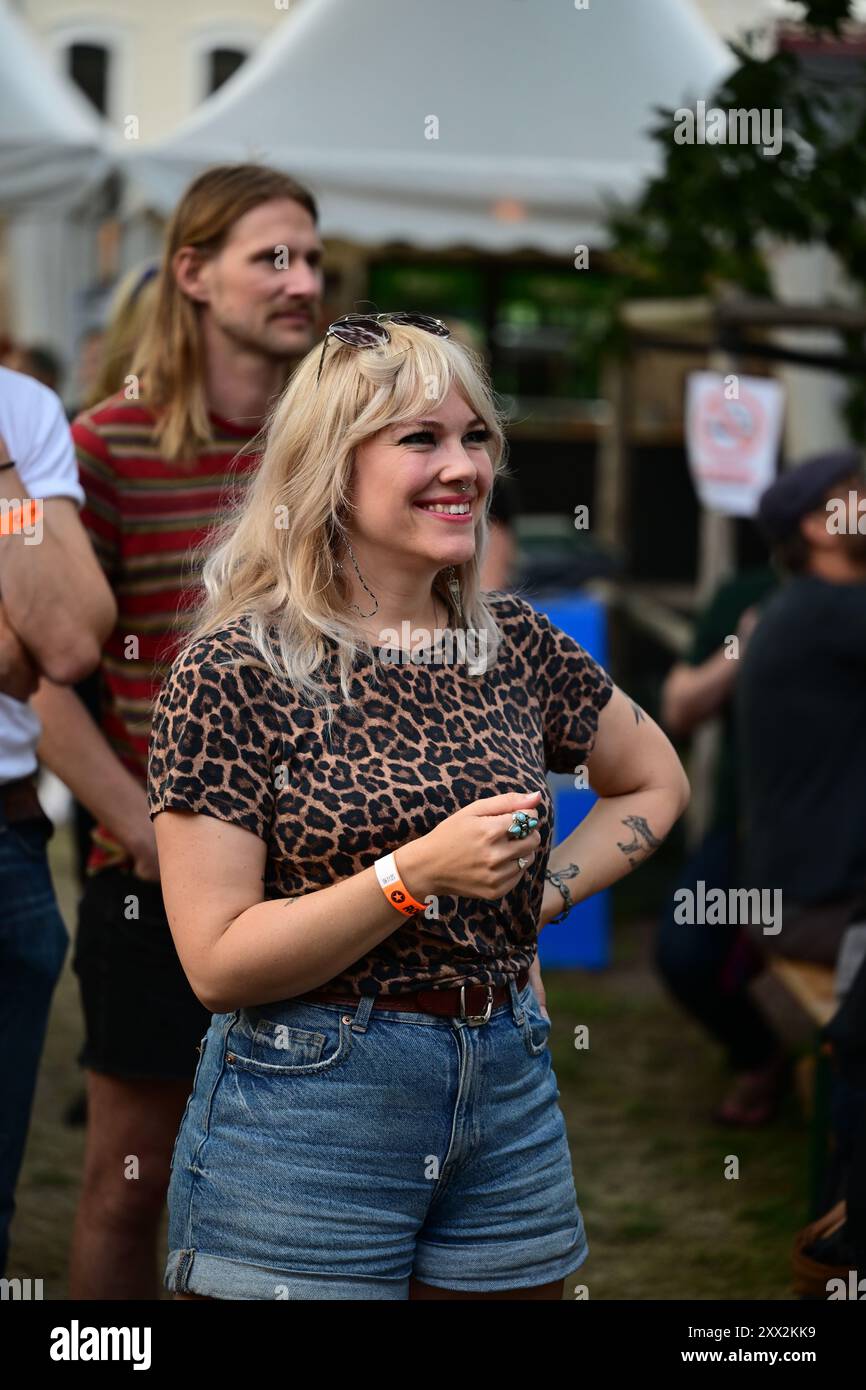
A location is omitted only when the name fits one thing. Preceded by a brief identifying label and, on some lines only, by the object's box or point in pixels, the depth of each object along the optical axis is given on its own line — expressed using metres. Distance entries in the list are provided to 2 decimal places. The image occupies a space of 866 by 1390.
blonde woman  2.01
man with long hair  2.88
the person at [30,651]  2.49
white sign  6.36
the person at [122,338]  3.32
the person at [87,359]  6.72
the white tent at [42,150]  6.95
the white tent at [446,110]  6.27
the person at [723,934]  5.14
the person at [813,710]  4.31
